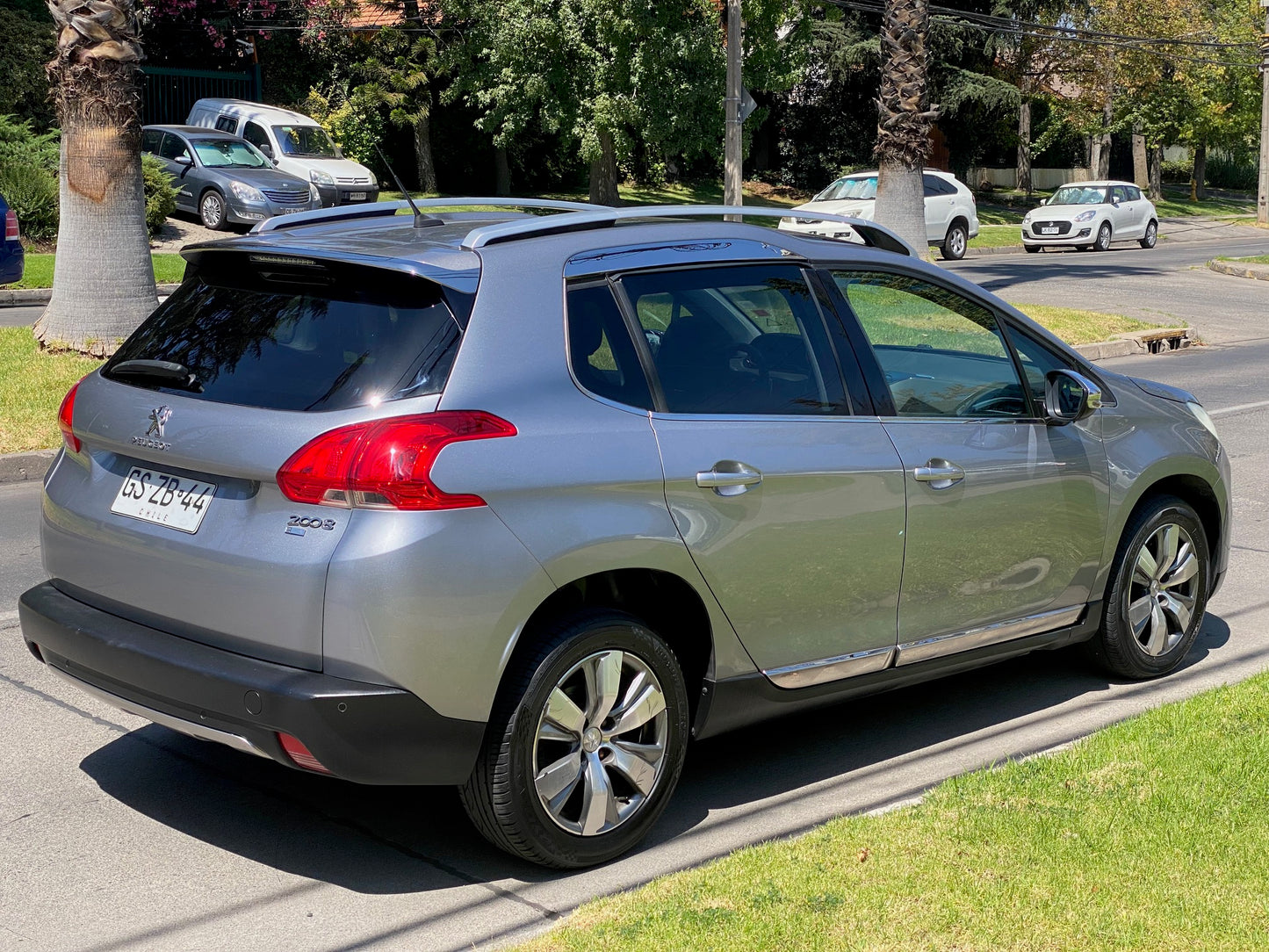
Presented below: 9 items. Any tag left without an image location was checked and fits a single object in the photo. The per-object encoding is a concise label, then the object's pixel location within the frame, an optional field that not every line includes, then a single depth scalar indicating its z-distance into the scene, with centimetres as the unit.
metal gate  3275
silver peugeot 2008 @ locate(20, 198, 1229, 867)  378
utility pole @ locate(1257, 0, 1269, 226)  4678
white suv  3011
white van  2783
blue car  1404
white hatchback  3444
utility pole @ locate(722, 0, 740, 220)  2445
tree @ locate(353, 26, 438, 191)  3441
